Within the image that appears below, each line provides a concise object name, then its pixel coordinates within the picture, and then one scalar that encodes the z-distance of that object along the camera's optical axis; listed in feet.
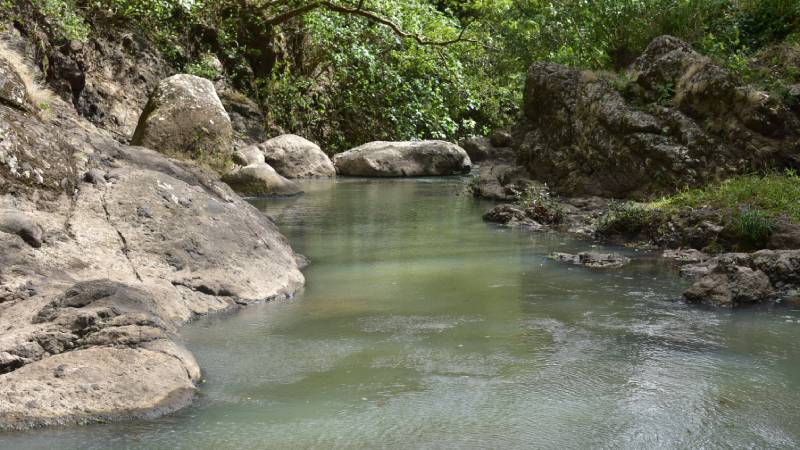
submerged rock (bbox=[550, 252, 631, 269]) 27.96
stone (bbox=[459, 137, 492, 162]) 77.41
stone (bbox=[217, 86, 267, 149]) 61.98
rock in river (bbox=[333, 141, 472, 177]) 63.41
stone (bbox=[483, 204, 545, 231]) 37.06
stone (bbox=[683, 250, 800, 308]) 22.70
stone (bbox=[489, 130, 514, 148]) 79.30
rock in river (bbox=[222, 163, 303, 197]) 48.14
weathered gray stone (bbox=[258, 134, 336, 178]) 59.82
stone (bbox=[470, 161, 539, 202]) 46.70
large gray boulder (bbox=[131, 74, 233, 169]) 45.34
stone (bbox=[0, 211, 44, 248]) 19.31
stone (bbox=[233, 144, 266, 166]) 51.69
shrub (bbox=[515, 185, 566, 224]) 37.78
